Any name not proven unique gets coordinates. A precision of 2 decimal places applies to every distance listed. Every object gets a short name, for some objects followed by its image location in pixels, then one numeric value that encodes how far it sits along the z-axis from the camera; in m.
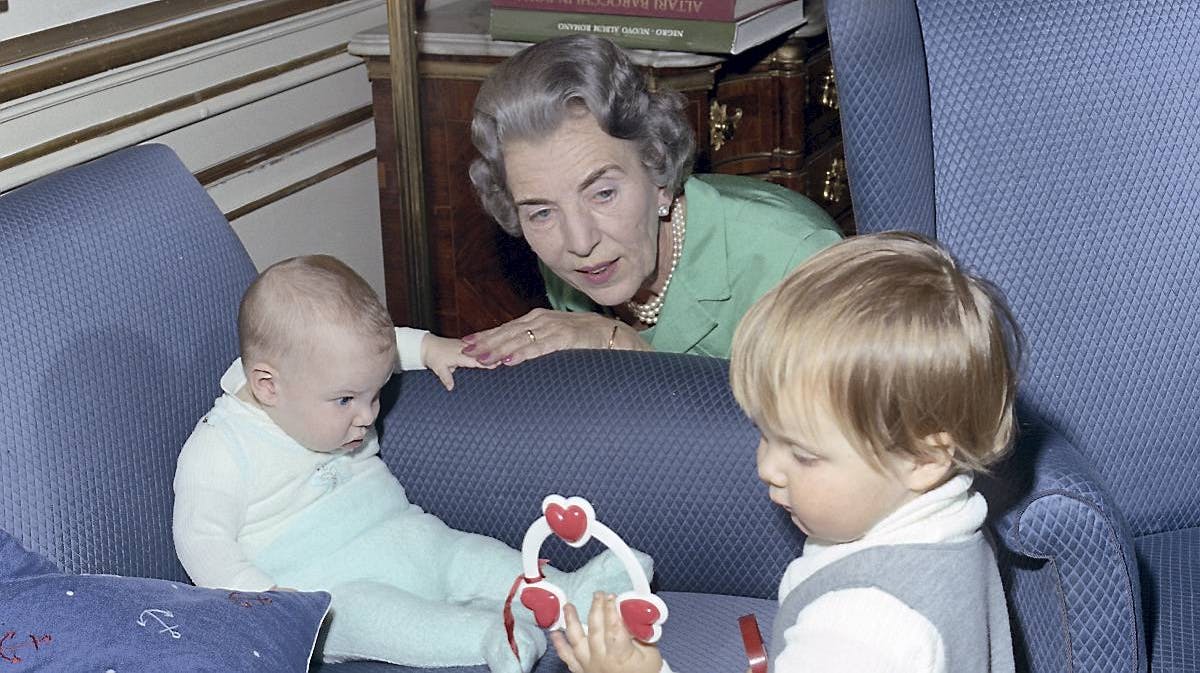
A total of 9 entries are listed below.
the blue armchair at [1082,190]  1.77
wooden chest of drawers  2.66
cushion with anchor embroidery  1.24
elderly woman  1.87
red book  2.48
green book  2.49
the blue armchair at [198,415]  1.44
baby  1.56
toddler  1.17
